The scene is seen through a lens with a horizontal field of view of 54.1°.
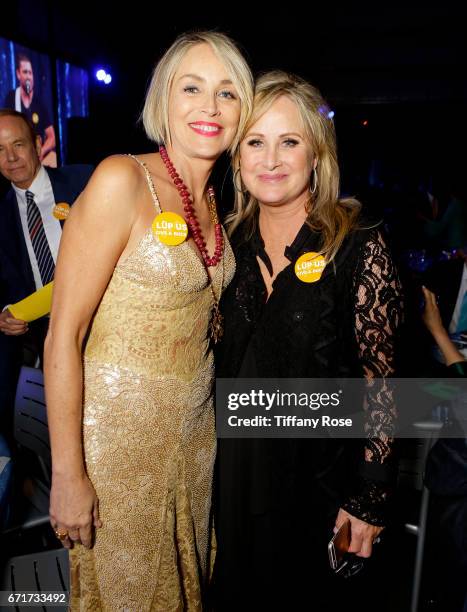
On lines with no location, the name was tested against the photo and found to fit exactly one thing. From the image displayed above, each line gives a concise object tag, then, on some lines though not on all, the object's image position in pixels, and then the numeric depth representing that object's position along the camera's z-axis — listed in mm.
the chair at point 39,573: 1702
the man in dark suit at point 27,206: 3020
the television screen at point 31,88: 4727
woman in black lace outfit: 1438
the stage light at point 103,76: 7113
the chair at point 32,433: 2090
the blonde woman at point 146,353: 1191
